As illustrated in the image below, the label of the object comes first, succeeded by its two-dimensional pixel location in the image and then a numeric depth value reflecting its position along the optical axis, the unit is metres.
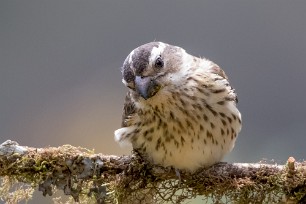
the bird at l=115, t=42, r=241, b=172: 5.97
